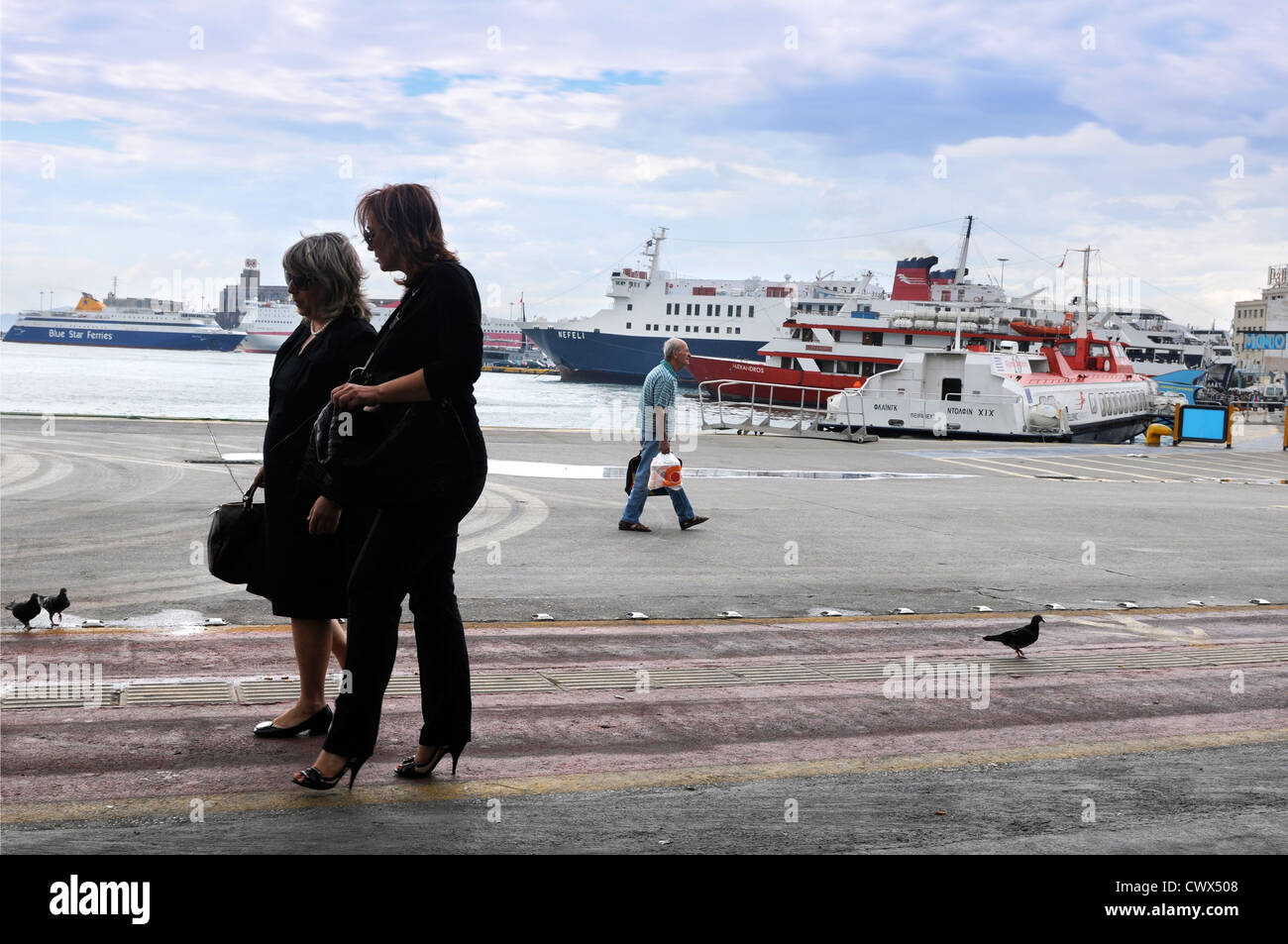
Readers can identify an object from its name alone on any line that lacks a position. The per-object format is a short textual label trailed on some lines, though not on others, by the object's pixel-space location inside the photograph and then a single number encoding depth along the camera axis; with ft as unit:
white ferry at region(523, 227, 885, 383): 291.79
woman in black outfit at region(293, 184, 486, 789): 11.65
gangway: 94.99
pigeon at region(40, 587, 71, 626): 19.43
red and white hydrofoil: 124.98
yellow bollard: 97.86
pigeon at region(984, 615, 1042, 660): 19.62
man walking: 34.60
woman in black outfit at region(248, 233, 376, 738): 13.06
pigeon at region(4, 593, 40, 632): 19.12
